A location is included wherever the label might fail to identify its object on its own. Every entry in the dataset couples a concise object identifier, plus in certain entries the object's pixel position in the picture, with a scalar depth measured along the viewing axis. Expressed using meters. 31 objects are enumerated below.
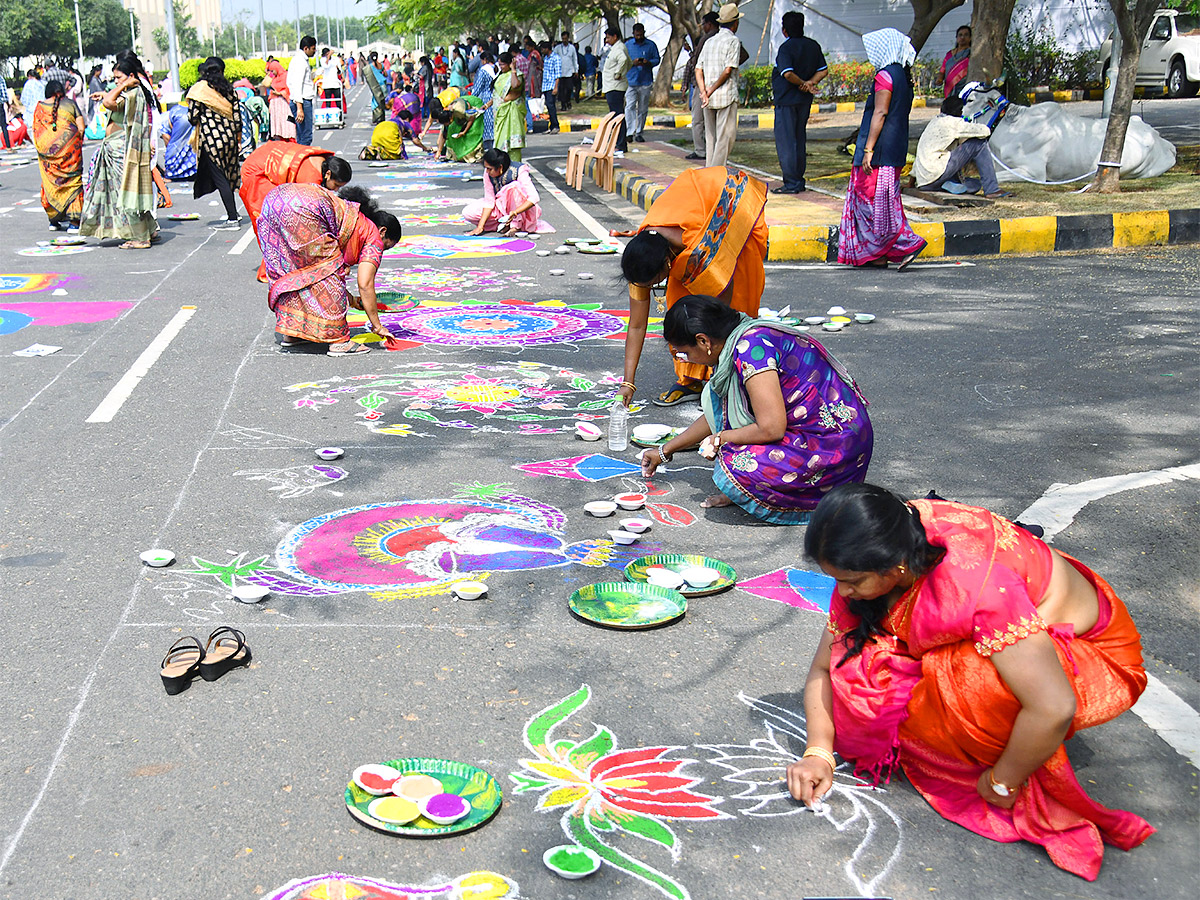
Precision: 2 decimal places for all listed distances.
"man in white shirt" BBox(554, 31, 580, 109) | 25.75
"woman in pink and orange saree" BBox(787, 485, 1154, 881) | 2.13
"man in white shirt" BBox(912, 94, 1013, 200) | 9.77
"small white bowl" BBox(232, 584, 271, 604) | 3.28
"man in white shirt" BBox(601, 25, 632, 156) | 16.70
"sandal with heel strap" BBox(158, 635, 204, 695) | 2.81
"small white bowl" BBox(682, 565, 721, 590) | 3.37
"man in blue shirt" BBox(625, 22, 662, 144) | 16.69
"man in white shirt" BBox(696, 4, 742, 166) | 11.38
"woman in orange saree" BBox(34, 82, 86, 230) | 10.24
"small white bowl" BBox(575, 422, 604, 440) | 4.74
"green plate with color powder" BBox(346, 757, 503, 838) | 2.28
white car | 22.02
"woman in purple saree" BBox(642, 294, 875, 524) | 3.72
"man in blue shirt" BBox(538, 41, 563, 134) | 23.12
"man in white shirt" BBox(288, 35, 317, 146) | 15.10
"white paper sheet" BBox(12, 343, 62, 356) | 6.15
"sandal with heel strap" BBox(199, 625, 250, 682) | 2.87
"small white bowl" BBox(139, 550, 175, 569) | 3.53
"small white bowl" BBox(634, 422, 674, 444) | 4.73
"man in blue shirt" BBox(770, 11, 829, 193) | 10.57
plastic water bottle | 4.67
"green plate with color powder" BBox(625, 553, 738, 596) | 3.42
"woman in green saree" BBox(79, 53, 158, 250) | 9.25
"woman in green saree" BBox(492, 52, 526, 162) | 13.14
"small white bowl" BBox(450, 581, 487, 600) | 3.32
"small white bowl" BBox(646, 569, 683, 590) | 3.37
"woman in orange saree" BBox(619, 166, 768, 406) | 4.85
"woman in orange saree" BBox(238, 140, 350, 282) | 6.43
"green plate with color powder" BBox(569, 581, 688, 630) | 3.17
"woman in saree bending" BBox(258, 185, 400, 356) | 6.08
